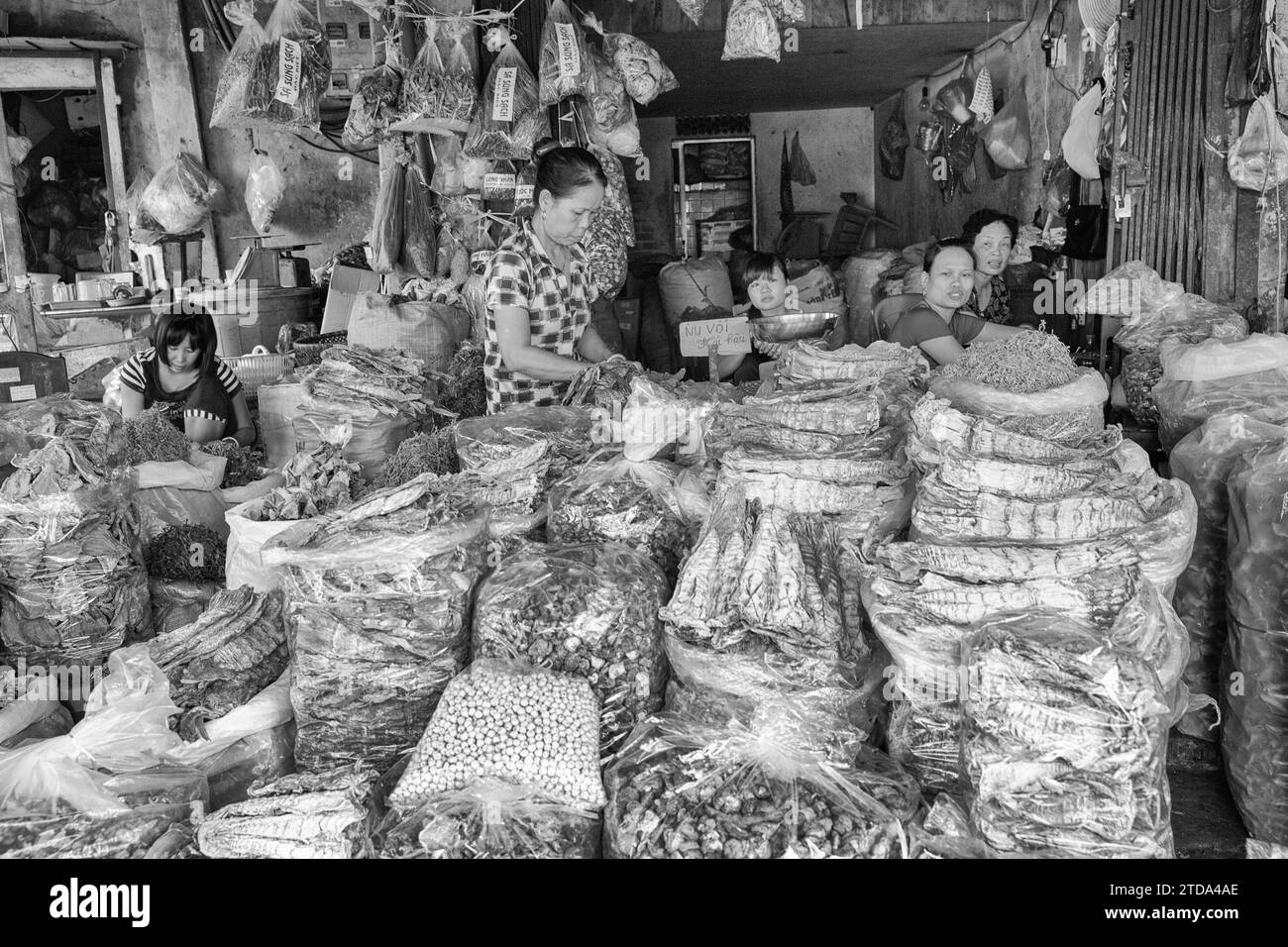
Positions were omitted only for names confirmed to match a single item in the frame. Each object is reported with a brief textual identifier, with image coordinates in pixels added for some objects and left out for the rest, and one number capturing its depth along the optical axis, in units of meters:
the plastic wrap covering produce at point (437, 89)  4.05
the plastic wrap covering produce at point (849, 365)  2.21
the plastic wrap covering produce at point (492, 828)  1.48
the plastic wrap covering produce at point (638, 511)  2.04
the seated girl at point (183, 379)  3.25
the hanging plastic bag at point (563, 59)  3.97
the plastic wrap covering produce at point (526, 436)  2.29
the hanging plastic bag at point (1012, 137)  4.68
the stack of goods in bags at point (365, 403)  2.88
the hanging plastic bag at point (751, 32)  3.93
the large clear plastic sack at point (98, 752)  1.60
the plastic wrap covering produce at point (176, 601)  2.52
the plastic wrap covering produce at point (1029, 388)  1.80
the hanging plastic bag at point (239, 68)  3.95
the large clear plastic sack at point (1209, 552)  2.06
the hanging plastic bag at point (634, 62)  4.16
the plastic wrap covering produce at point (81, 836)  1.54
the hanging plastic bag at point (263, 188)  5.13
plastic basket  4.02
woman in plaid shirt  2.78
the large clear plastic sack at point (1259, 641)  1.78
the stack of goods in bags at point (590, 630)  1.75
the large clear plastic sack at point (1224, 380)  2.24
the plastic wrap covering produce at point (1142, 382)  2.80
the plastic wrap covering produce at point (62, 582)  2.20
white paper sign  3.16
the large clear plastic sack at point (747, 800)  1.45
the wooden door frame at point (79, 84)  5.64
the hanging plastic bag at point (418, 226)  4.41
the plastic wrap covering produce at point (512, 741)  1.57
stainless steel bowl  3.90
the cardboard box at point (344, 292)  4.43
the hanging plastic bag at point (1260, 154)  3.02
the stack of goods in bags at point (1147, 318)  2.81
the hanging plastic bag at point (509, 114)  4.04
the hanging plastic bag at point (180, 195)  5.46
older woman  3.51
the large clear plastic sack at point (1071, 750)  1.38
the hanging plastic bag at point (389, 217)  4.36
